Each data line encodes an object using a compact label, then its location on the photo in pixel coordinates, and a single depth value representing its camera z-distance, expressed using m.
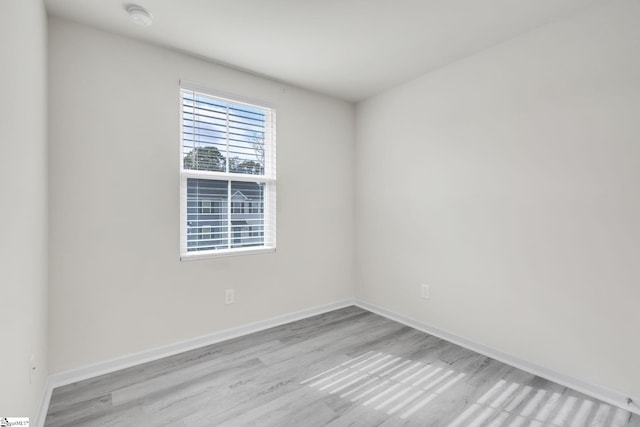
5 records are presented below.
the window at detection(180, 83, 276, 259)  2.61
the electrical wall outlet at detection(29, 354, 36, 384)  1.51
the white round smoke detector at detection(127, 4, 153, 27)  1.96
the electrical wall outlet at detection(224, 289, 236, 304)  2.79
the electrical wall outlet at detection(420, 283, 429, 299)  2.96
